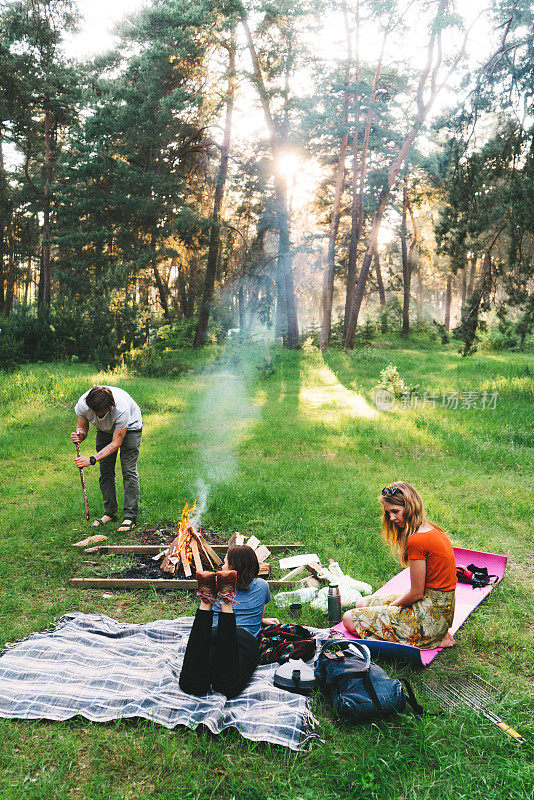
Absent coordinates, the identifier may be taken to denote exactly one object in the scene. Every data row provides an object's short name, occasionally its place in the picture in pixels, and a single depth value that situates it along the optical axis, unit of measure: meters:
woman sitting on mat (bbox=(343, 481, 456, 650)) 3.86
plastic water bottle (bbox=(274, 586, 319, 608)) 4.92
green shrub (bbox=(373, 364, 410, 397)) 14.13
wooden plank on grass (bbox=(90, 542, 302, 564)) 5.91
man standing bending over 6.09
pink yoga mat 3.93
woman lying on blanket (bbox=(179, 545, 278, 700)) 3.35
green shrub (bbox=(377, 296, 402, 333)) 33.59
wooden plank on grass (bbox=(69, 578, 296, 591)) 5.24
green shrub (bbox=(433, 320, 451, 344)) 17.88
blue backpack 3.29
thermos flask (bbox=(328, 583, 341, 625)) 4.54
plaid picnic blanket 3.27
